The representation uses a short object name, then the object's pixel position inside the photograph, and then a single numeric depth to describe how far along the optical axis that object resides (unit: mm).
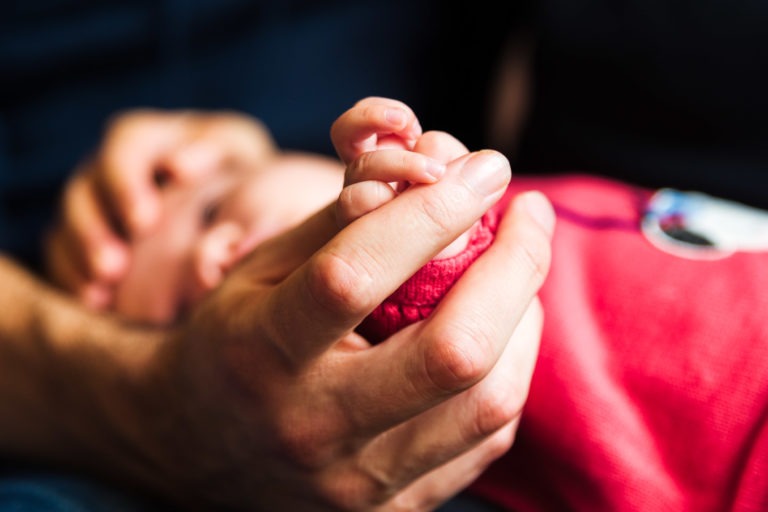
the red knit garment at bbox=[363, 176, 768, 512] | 519
